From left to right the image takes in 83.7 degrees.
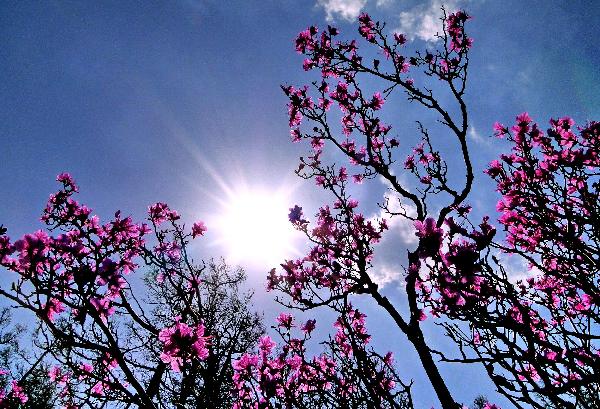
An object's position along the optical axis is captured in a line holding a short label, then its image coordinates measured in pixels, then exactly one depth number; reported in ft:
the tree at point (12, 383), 15.93
